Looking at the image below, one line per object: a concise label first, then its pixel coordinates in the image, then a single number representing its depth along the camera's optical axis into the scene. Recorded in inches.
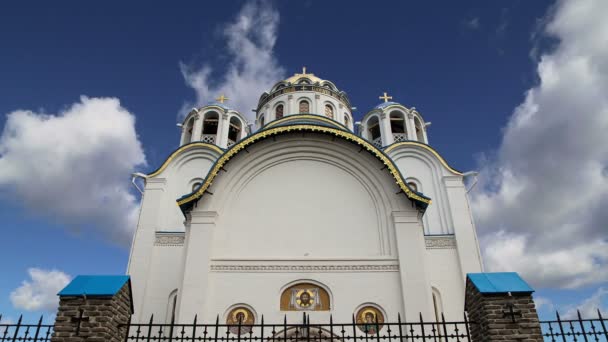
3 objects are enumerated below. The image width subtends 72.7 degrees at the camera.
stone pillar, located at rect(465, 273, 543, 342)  217.3
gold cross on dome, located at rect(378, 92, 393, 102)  780.0
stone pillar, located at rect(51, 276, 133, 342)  218.1
